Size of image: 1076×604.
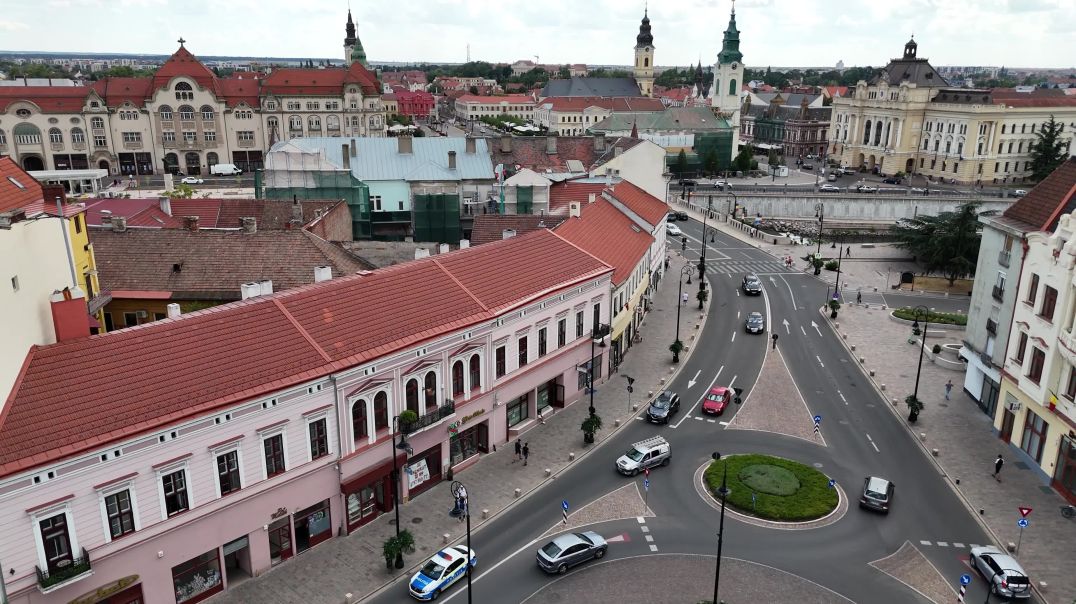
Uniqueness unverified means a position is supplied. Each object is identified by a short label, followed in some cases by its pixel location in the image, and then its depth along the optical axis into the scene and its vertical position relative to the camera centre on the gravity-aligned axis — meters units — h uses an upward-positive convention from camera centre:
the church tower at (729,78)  169.12 +5.28
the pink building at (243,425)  25.64 -12.57
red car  47.72 -18.33
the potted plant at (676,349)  56.09 -17.63
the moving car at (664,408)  46.41 -18.30
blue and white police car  30.47 -18.67
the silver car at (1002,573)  30.77 -18.64
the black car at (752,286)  74.56 -17.48
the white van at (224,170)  124.44 -11.33
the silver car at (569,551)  32.09 -18.58
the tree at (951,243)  78.88 -14.28
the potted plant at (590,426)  43.03 -17.78
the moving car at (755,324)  63.34 -17.91
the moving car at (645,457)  40.09 -18.34
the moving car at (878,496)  36.91 -18.50
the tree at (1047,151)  134.25 -8.01
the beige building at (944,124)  136.88 -3.56
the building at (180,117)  119.31 -3.07
